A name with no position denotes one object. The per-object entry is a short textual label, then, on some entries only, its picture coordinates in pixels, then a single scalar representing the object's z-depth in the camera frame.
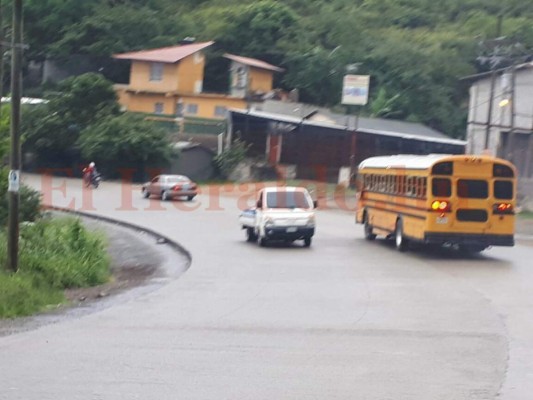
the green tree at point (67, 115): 65.94
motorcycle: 56.55
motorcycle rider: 56.28
